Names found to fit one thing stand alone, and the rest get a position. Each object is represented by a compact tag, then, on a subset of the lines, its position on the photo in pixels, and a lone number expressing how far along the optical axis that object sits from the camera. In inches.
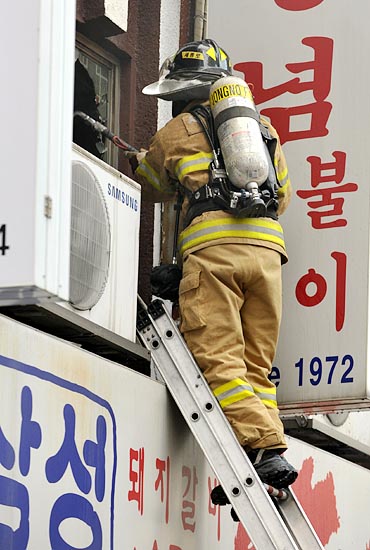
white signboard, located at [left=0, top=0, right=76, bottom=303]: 268.9
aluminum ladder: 437.8
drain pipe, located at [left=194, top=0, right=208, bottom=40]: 588.4
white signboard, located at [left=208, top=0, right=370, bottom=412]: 508.1
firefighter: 449.7
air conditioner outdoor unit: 444.2
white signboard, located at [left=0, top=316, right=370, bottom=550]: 370.6
